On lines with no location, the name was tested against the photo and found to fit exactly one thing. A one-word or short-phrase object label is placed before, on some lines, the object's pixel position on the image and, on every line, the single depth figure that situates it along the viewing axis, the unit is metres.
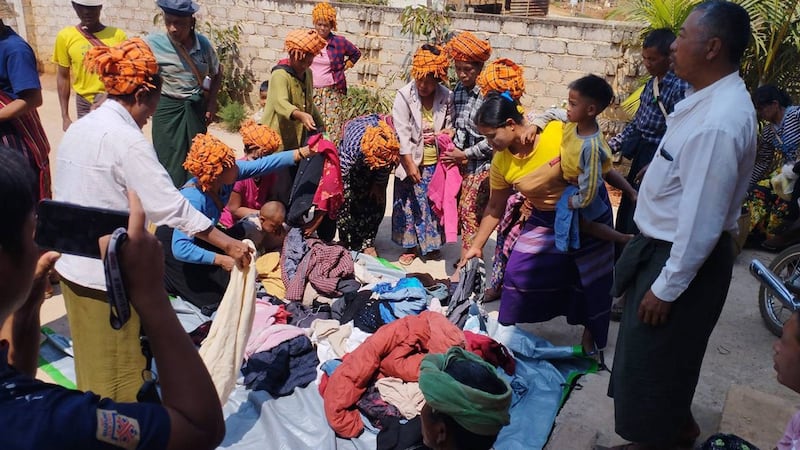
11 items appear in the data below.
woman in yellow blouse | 3.64
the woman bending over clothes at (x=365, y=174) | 4.73
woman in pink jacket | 4.86
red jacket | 3.25
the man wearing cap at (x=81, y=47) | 5.05
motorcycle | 4.35
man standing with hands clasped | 2.15
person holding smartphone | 1.04
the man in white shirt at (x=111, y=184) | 2.49
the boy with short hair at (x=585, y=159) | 3.35
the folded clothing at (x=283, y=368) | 3.56
